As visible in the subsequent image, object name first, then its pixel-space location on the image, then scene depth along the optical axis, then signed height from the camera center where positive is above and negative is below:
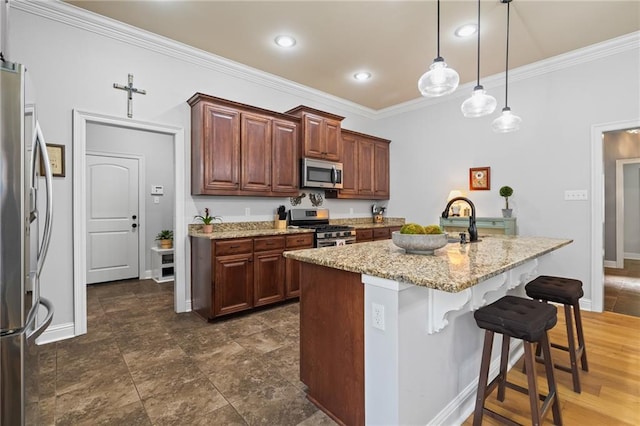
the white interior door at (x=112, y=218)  4.72 -0.09
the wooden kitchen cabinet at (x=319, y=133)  4.11 +1.10
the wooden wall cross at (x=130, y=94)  3.06 +1.19
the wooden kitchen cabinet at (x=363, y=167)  4.88 +0.74
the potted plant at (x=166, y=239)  5.02 -0.45
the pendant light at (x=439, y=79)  1.95 +0.85
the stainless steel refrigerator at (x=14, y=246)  1.07 -0.12
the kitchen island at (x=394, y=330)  1.33 -0.60
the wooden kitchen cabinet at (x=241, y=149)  3.32 +0.73
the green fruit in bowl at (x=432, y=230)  1.65 -0.10
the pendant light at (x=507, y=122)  2.61 +0.77
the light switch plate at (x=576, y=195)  3.49 +0.18
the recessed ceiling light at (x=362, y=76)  4.04 +1.82
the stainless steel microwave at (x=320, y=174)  4.13 +0.53
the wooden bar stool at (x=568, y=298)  1.94 -0.59
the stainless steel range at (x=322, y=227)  3.97 -0.22
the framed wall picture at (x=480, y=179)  4.25 +0.46
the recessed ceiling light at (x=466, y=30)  2.99 +1.80
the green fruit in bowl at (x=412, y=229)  1.65 -0.10
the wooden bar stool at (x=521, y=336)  1.41 -0.59
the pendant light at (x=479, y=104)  2.34 +0.82
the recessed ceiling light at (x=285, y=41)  3.17 +1.80
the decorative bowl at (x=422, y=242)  1.61 -0.16
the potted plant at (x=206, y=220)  3.45 -0.09
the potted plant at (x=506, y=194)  3.91 +0.22
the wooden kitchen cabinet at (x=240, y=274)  3.10 -0.68
